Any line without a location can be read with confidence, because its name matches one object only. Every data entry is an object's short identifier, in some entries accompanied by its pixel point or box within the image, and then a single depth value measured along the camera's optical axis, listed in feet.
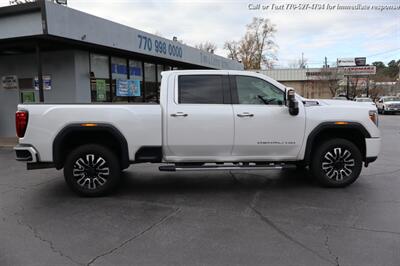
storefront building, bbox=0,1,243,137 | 34.50
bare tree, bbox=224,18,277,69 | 217.97
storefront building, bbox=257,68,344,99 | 185.11
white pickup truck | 18.85
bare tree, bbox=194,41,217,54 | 235.30
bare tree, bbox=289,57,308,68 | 272.99
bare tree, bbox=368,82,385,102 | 182.50
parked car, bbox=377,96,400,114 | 105.91
